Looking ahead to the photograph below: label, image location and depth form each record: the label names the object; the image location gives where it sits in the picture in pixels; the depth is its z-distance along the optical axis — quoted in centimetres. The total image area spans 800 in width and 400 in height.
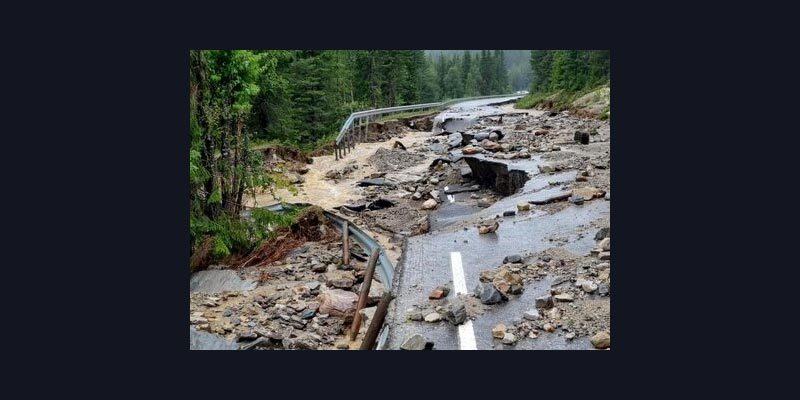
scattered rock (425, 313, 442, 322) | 685
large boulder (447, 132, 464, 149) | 2262
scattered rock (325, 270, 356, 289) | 951
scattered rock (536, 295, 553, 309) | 690
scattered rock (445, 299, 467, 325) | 673
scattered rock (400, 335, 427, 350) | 624
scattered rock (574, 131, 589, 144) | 1780
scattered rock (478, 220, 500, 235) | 1045
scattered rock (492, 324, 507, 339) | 642
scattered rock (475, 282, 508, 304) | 718
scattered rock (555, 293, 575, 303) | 702
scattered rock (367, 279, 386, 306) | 845
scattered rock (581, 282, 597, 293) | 712
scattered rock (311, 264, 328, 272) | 1017
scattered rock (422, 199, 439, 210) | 1484
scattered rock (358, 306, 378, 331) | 784
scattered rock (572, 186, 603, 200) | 1126
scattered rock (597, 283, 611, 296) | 700
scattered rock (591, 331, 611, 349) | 610
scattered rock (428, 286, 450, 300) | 750
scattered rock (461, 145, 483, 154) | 1846
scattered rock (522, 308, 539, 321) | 670
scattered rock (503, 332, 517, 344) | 631
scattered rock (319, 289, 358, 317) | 831
